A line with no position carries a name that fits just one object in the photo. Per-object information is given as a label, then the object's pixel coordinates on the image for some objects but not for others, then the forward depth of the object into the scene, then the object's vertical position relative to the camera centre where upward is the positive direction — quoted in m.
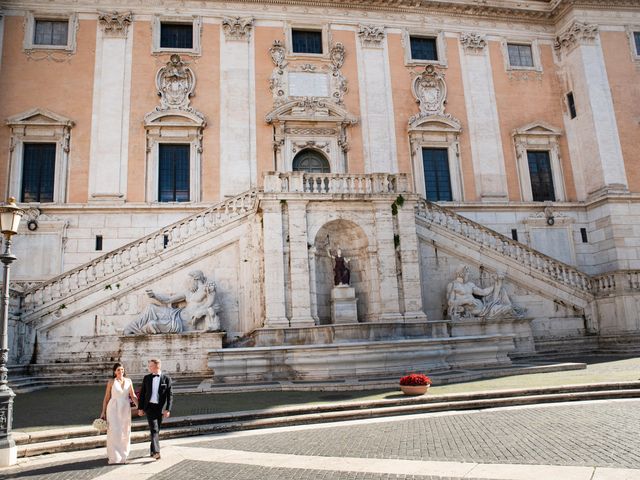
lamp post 7.81 +0.18
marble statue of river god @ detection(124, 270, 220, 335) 16.91 +1.27
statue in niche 18.23 +2.47
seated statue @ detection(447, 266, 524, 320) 19.16 +1.30
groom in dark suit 7.81 -0.70
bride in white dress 7.64 -0.88
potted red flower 11.45 -0.99
